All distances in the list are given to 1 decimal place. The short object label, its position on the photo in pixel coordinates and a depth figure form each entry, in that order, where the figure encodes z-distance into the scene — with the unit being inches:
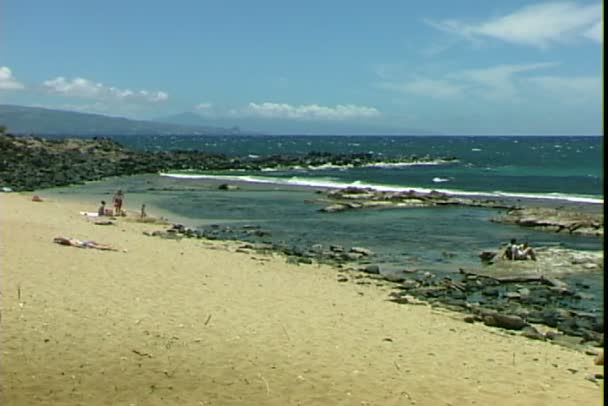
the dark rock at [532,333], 458.6
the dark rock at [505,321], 482.3
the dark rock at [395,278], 642.2
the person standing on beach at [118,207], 1075.3
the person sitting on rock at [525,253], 778.8
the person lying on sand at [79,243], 684.1
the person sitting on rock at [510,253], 773.3
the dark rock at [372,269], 681.6
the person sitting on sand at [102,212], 1057.3
